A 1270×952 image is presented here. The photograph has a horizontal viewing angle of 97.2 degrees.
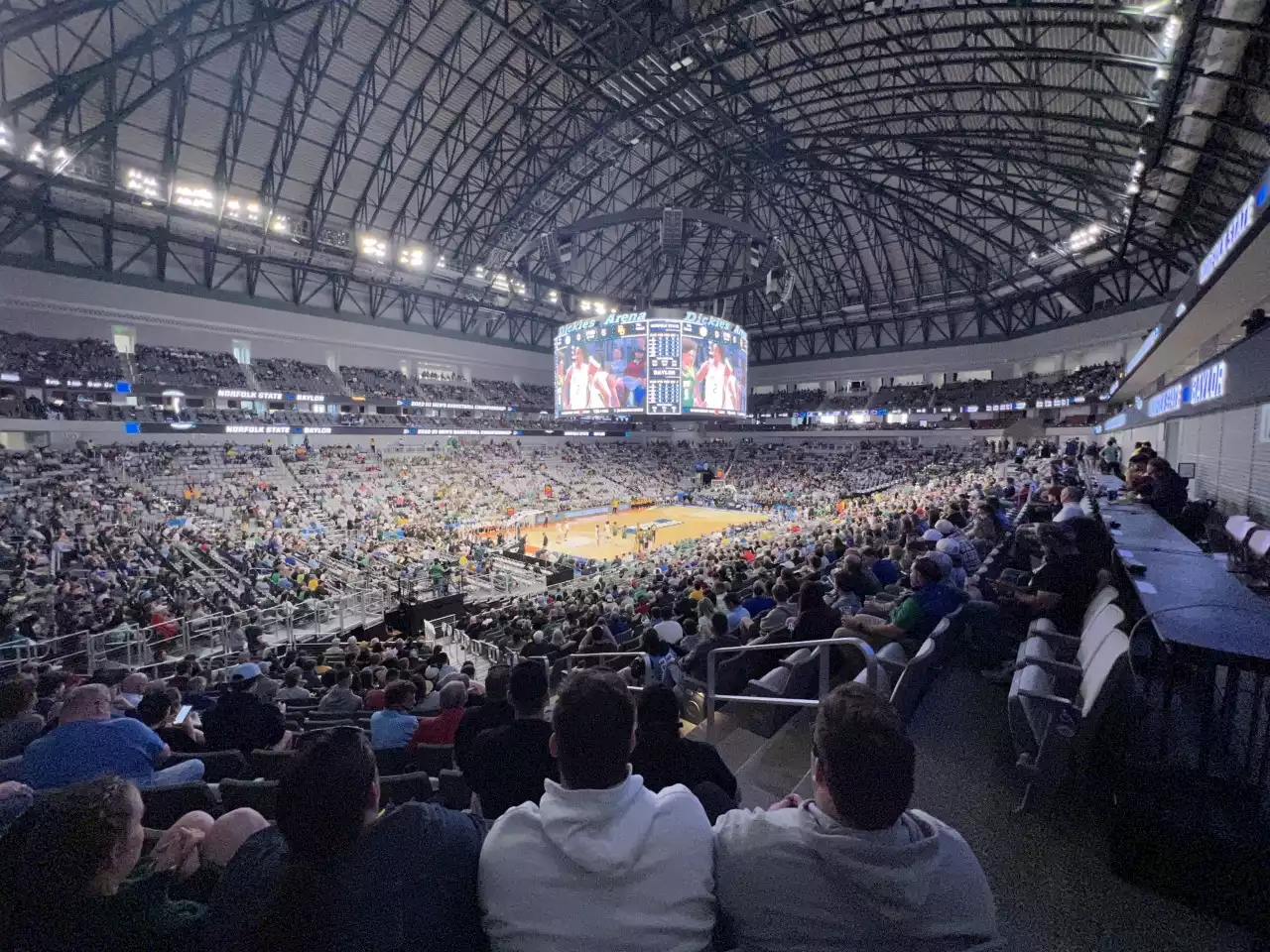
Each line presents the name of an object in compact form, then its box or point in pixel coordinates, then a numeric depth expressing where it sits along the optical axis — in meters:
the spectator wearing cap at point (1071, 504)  6.29
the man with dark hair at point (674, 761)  2.51
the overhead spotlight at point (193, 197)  26.09
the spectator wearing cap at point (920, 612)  4.75
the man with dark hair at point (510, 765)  2.58
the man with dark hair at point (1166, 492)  8.14
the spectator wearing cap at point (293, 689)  7.16
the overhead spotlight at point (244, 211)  27.91
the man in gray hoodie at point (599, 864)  1.48
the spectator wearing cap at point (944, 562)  4.94
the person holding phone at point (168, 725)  4.70
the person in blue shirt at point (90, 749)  3.12
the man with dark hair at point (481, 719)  3.25
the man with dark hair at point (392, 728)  4.76
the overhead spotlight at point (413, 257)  33.06
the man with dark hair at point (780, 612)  6.29
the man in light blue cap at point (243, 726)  4.79
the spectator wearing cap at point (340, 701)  6.15
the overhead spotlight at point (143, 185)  24.86
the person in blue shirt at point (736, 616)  7.38
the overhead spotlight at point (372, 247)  32.47
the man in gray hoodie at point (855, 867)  1.45
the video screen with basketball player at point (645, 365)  28.05
